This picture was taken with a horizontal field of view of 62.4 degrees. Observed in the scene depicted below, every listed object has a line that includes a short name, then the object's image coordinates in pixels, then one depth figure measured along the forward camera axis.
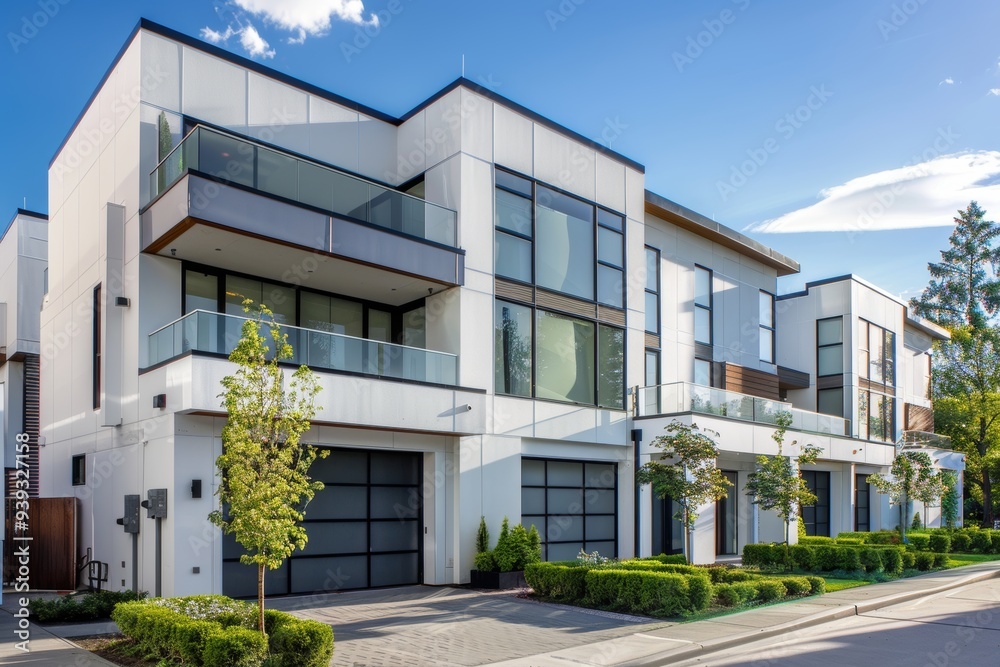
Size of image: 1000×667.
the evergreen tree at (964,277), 51.19
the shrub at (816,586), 17.20
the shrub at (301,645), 9.54
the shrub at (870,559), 20.69
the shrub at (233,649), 9.14
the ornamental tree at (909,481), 30.06
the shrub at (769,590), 15.88
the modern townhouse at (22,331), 25.45
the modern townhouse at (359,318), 15.68
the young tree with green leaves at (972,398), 44.41
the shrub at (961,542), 28.66
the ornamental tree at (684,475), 18.97
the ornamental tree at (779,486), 21.00
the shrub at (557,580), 15.80
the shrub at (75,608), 13.65
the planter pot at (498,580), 18.08
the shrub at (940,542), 27.22
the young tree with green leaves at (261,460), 10.05
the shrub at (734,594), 15.12
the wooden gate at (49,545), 18.62
